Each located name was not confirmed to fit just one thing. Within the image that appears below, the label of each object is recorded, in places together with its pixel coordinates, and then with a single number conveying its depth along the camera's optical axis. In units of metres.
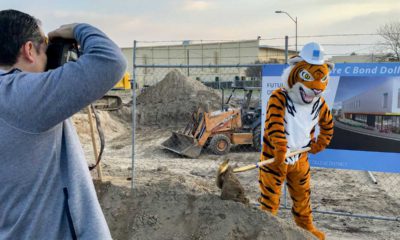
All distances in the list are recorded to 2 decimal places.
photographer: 1.27
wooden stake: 4.66
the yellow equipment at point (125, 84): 9.39
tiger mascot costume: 4.50
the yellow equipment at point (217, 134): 12.01
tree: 20.06
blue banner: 5.45
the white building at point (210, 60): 14.04
